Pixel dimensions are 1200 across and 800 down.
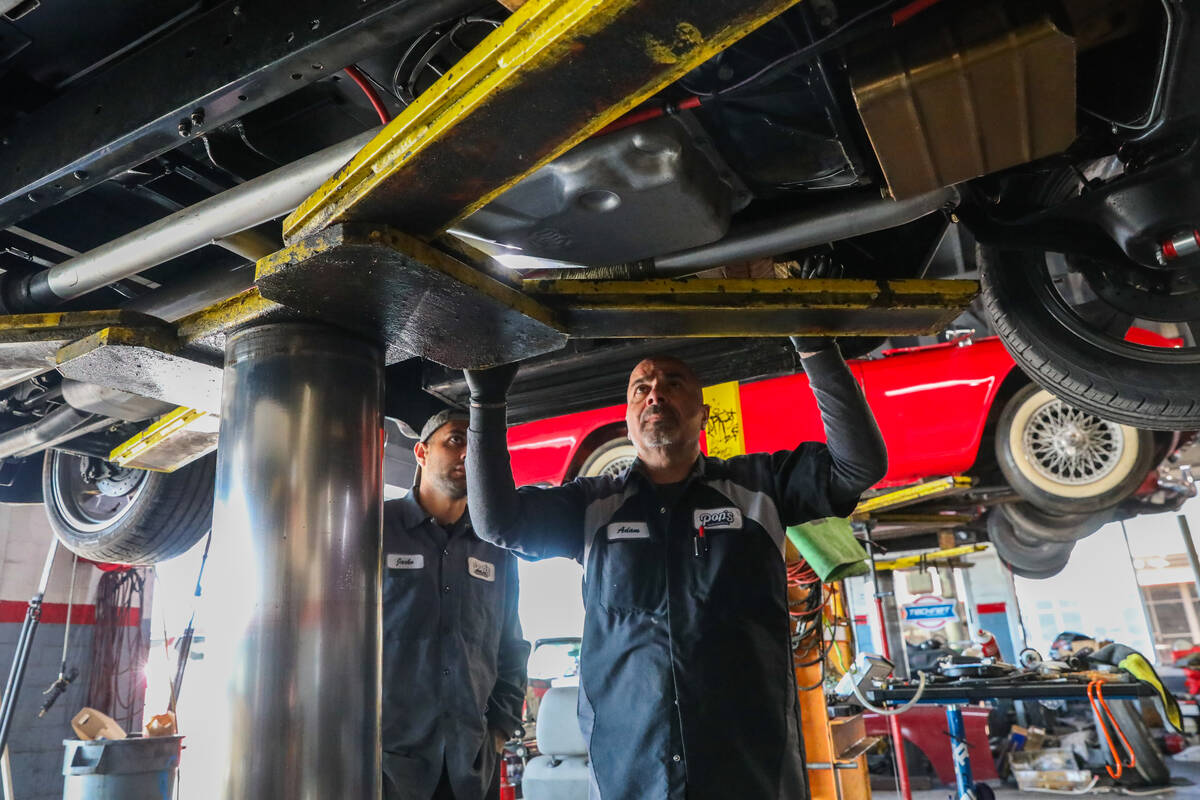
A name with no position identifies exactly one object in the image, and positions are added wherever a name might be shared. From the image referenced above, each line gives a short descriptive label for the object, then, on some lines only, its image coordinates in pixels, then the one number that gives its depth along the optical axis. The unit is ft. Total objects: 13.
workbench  9.21
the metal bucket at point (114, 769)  12.40
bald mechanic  4.32
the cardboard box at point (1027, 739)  20.01
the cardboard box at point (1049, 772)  17.71
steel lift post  3.00
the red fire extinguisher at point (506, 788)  14.89
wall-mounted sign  15.14
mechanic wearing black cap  5.84
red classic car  11.51
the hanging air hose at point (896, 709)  9.51
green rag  7.18
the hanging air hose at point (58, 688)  12.76
